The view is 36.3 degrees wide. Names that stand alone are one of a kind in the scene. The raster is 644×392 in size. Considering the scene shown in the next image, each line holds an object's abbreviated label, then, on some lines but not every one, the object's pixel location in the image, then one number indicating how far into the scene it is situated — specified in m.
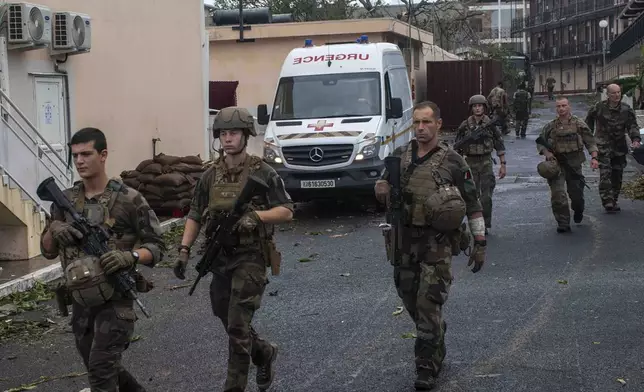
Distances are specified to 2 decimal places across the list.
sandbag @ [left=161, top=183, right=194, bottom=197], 15.93
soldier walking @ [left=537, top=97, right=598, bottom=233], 13.17
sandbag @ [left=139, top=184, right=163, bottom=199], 15.98
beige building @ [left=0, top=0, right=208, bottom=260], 12.54
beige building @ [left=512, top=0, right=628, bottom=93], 83.12
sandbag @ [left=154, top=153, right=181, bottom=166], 16.50
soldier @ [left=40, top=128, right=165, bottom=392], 5.30
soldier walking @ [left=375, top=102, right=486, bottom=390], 6.50
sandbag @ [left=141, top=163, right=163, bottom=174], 16.23
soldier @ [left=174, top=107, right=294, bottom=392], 5.96
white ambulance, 15.46
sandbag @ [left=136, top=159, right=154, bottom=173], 16.55
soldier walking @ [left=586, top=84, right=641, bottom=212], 14.53
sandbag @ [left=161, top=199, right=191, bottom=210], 15.83
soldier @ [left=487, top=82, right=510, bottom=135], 26.40
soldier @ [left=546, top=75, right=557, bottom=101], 64.49
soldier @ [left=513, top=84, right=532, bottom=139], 32.31
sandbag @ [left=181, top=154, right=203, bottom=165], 16.84
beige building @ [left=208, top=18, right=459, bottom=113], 28.66
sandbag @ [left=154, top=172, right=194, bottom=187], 15.85
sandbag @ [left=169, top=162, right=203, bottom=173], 16.38
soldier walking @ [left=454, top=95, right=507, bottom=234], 13.02
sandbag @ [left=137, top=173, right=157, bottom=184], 16.09
